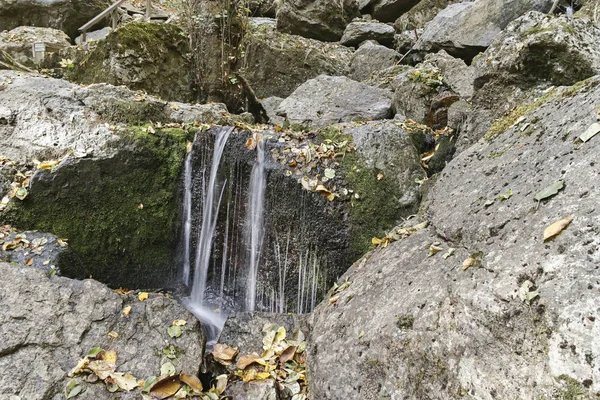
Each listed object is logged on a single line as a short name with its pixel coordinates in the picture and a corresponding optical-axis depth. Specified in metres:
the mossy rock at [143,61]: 7.19
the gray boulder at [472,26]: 8.83
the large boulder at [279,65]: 11.16
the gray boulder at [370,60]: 11.27
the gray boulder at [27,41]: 9.43
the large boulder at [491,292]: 1.71
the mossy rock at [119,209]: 4.76
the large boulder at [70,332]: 2.73
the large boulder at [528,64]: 4.09
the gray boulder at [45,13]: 13.70
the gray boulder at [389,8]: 16.08
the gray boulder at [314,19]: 15.05
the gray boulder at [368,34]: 14.18
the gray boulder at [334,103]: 7.32
